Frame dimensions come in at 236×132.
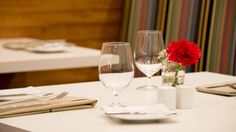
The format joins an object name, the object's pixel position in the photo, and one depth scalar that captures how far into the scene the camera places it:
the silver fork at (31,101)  1.43
